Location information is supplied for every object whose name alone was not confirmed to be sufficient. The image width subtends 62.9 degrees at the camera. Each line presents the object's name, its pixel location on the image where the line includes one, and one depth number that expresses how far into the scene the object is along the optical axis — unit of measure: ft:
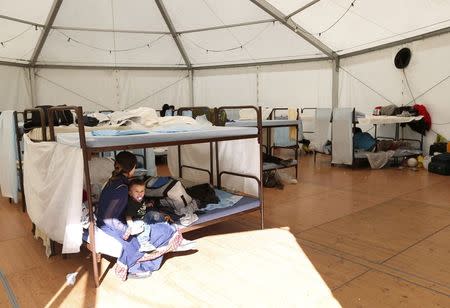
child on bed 8.18
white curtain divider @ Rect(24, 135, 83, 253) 7.70
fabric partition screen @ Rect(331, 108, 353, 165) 20.07
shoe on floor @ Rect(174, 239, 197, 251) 8.93
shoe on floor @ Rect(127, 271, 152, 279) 7.98
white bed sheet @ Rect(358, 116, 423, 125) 18.99
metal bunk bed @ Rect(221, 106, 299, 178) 16.10
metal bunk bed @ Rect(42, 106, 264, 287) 7.37
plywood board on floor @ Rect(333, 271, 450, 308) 6.66
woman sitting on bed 8.02
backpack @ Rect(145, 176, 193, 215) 10.37
